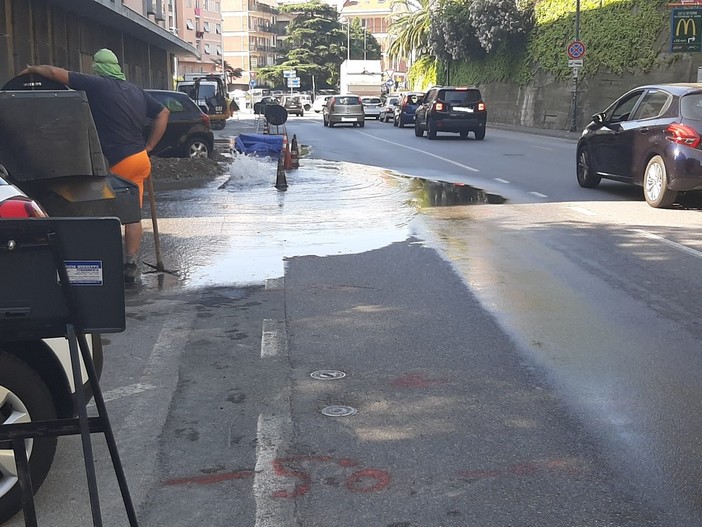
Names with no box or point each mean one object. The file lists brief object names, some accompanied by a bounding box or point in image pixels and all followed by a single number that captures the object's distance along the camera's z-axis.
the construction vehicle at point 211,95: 41.94
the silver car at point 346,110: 44.00
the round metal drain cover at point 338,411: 4.76
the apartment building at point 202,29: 79.88
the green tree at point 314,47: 109.75
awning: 20.42
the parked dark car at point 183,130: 20.28
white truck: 58.44
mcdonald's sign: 27.80
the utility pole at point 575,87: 35.84
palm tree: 64.31
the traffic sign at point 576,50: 34.53
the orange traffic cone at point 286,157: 19.58
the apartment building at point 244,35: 128.62
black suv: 30.67
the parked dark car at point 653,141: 11.80
